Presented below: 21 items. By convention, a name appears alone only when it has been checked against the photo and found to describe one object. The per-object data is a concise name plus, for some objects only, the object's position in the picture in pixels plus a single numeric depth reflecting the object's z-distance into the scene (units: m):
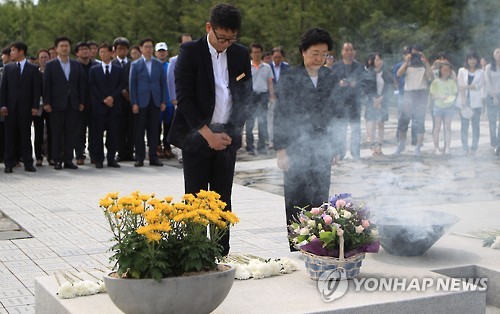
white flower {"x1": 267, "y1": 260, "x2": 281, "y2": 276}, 5.22
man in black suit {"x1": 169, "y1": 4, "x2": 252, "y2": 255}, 5.63
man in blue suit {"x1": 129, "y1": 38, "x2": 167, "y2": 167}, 13.42
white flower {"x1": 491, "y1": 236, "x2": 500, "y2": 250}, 6.10
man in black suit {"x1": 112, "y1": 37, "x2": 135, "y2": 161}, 14.07
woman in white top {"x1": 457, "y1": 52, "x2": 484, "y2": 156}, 13.28
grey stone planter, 4.06
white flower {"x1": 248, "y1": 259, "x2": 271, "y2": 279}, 5.16
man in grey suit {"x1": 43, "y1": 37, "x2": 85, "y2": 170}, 12.80
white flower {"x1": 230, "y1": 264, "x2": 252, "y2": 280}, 5.15
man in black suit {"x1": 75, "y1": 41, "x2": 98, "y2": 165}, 13.49
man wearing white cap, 14.22
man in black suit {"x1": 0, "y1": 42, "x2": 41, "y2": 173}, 12.73
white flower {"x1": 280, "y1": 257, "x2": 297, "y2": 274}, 5.31
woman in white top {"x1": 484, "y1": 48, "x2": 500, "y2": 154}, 11.95
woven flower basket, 4.94
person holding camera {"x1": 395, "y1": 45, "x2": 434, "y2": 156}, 12.84
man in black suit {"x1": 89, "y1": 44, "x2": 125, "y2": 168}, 13.32
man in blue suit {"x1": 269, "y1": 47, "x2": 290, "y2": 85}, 15.86
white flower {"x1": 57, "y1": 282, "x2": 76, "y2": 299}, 4.70
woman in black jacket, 6.07
